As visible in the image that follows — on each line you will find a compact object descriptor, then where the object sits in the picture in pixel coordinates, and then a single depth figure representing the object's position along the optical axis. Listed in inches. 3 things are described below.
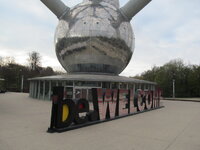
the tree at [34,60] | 2509.7
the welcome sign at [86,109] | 296.2
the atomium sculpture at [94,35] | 908.6
